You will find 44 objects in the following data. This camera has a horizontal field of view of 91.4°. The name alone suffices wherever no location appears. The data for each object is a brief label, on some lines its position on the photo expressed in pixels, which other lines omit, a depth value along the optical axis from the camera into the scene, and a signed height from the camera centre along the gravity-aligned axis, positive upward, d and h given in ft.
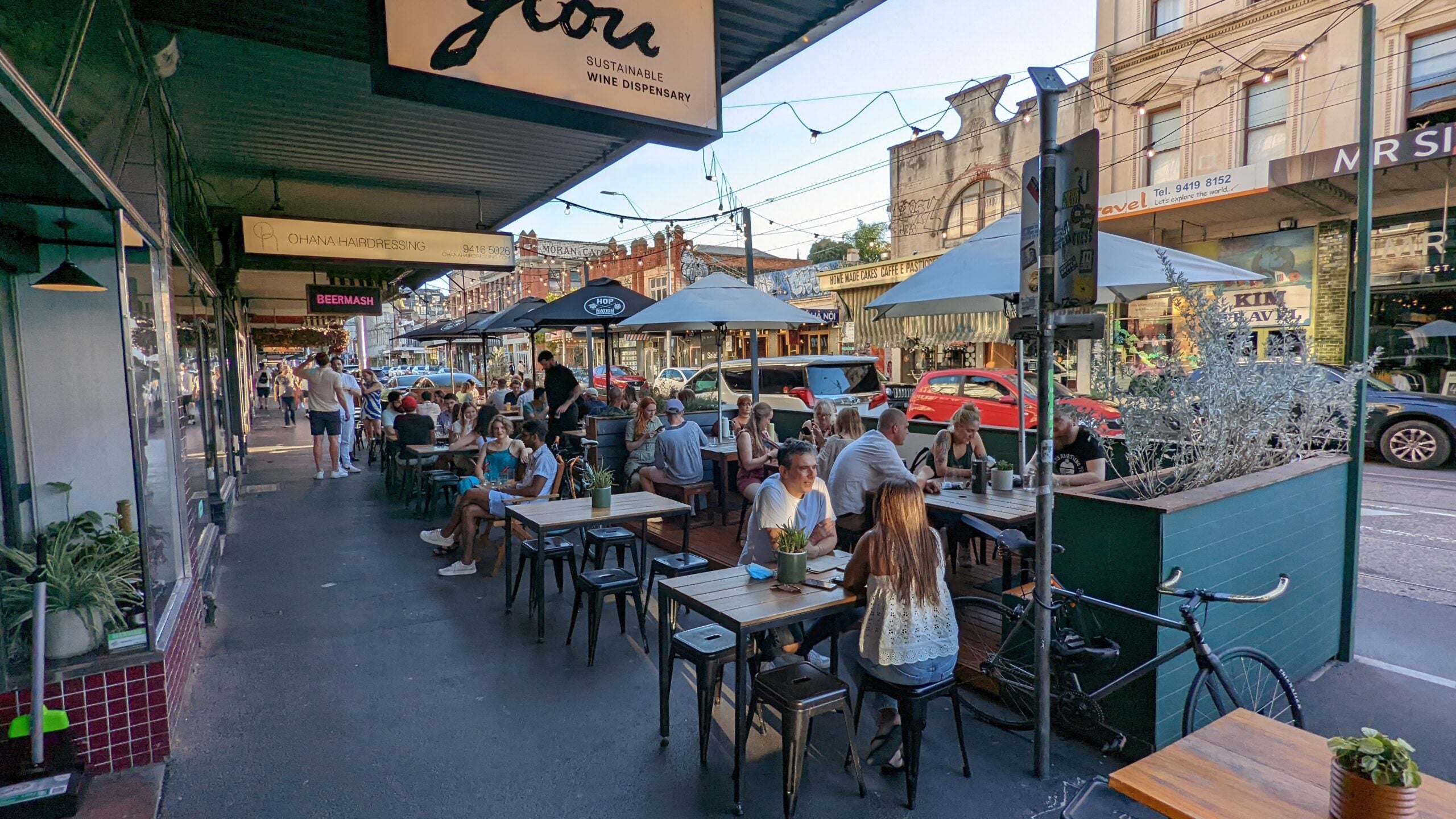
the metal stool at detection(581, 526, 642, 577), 16.63 -4.08
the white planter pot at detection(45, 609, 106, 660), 10.09 -3.64
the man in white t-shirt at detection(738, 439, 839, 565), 12.23 -2.49
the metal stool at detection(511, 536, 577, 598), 16.08 -4.14
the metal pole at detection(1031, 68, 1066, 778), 9.02 -0.38
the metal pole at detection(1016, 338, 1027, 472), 17.25 -1.35
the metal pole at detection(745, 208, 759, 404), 32.65 +5.89
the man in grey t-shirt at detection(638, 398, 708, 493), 22.17 -2.77
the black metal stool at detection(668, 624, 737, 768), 10.14 -4.20
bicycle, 9.22 -4.57
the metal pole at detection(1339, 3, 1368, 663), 12.68 +0.65
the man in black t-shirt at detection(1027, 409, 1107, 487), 16.10 -2.16
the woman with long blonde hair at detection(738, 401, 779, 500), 21.38 -2.71
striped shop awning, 42.22 +2.48
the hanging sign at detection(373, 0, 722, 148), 9.07 +4.35
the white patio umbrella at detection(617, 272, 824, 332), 24.68 +2.01
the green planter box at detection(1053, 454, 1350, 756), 9.93 -3.13
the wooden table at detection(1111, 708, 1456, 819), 5.46 -3.47
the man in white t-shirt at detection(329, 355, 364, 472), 36.94 -2.47
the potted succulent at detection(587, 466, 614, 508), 15.93 -2.70
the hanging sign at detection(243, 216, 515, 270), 20.77 +4.07
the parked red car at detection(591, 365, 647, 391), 58.59 -1.03
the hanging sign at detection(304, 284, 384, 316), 36.29 +3.88
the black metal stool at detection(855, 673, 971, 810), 9.29 -4.63
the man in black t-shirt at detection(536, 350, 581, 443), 29.37 -1.17
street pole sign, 8.63 +1.65
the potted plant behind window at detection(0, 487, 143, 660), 10.05 -3.06
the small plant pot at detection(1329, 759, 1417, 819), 4.78 -3.09
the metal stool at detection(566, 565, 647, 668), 13.60 -4.23
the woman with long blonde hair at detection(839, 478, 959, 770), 9.29 -3.13
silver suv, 43.70 -1.14
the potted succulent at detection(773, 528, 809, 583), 10.23 -2.73
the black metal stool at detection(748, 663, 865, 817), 8.93 -4.34
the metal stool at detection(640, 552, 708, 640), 14.24 -4.03
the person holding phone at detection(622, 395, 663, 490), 25.00 -2.57
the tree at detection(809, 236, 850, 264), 117.29 +19.41
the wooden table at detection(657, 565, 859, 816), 9.28 -3.27
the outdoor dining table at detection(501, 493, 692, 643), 14.90 -3.24
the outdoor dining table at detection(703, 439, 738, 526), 23.20 -3.04
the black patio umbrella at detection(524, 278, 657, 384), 30.17 +2.76
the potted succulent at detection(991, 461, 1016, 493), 16.33 -2.71
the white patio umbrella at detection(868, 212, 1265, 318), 15.70 +2.01
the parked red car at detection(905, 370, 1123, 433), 37.83 -1.92
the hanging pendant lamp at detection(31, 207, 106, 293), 11.48 +1.64
